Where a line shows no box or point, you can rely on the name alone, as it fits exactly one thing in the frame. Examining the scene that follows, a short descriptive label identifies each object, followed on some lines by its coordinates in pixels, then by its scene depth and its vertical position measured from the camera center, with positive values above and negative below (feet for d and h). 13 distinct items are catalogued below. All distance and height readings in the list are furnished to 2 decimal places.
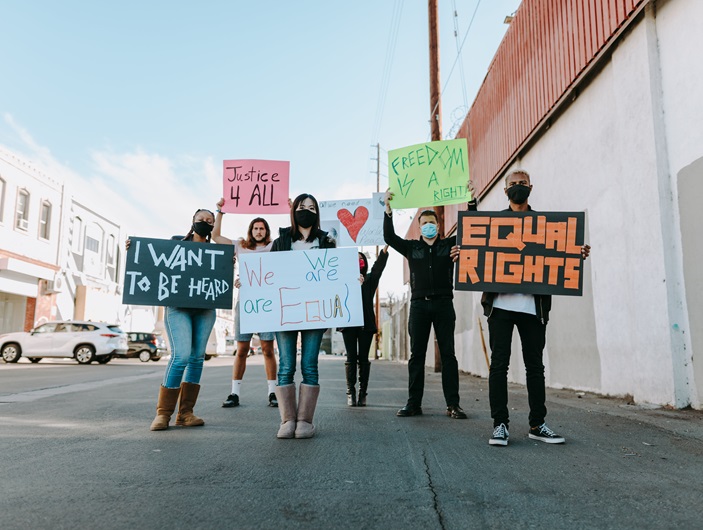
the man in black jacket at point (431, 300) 18.89 +1.50
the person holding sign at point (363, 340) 22.11 +0.21
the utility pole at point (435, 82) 47.73 +21.61
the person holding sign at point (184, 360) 16.29 -0.39
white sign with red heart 30.25 +6.72
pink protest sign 22.67 +6.25
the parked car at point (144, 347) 89.40 -0.14
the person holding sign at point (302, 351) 14.88 -0.13
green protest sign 21.17 +6.30
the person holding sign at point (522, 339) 14.47 +0.16
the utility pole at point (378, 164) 147.84 +47.07
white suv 70.13 +0.51
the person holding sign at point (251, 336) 20.42 +0.40
